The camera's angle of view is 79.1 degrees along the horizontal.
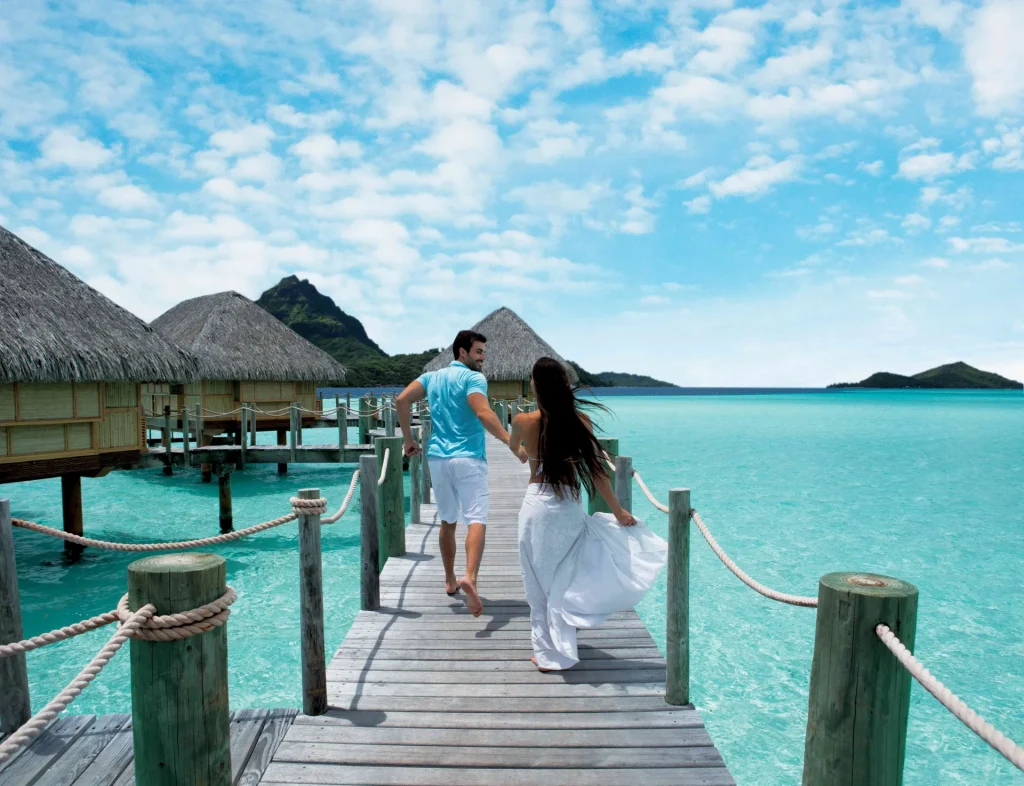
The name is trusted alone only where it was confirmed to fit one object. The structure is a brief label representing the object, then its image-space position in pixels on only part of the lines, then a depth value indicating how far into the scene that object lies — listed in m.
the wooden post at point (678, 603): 3.08
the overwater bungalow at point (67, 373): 9.84
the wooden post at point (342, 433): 14.16
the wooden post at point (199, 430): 14.89
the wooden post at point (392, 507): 5.58
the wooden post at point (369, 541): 4.22
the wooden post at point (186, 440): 13.63
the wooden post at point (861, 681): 1.61
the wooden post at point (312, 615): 3.06
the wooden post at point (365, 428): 14.44
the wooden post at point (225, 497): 13.30
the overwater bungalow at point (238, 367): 19.22
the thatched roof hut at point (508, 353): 25.20
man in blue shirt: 4.16
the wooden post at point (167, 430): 14.16
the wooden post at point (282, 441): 20.75
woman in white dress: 3.40
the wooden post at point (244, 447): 13.91
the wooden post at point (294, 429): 14.01
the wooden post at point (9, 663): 3.31
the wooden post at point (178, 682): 1.79
